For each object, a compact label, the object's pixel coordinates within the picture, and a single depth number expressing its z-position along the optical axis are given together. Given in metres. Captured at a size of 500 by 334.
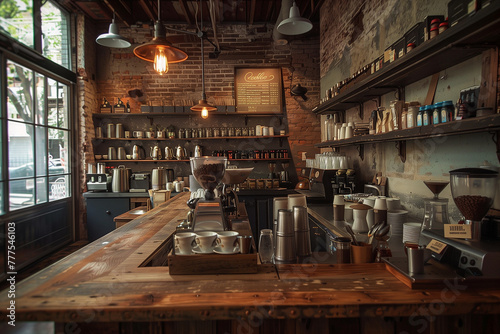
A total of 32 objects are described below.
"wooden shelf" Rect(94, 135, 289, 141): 5.69
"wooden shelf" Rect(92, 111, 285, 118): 5.63
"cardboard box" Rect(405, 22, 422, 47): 2.21
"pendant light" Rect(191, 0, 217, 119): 4.43
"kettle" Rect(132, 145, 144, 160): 5.71
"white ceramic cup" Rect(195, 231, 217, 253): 1.31
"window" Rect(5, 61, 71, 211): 3.83
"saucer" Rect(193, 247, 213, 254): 1.33
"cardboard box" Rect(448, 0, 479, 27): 1.65
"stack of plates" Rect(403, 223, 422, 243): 1.93
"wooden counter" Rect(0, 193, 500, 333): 1.01
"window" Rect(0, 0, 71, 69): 3.83
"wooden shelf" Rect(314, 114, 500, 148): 1.47
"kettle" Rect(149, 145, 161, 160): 5.69
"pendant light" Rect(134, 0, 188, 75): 2.33
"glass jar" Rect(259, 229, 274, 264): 1.51
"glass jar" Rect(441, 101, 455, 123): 1.88
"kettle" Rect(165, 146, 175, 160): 5.71
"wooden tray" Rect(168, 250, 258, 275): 1.29
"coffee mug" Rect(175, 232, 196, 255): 1.30
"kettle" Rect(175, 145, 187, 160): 5.70
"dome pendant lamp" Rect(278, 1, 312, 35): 3.20
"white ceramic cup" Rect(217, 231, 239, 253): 1.30
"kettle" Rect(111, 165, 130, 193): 5.28
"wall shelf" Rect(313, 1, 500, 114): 1.48
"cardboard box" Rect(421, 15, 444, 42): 2.05
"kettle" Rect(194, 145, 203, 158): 5.66
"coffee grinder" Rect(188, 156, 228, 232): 1.59
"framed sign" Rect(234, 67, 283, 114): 5.90
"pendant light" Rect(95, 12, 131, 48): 3.57
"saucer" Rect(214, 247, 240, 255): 1.31
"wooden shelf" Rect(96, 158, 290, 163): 5.68
